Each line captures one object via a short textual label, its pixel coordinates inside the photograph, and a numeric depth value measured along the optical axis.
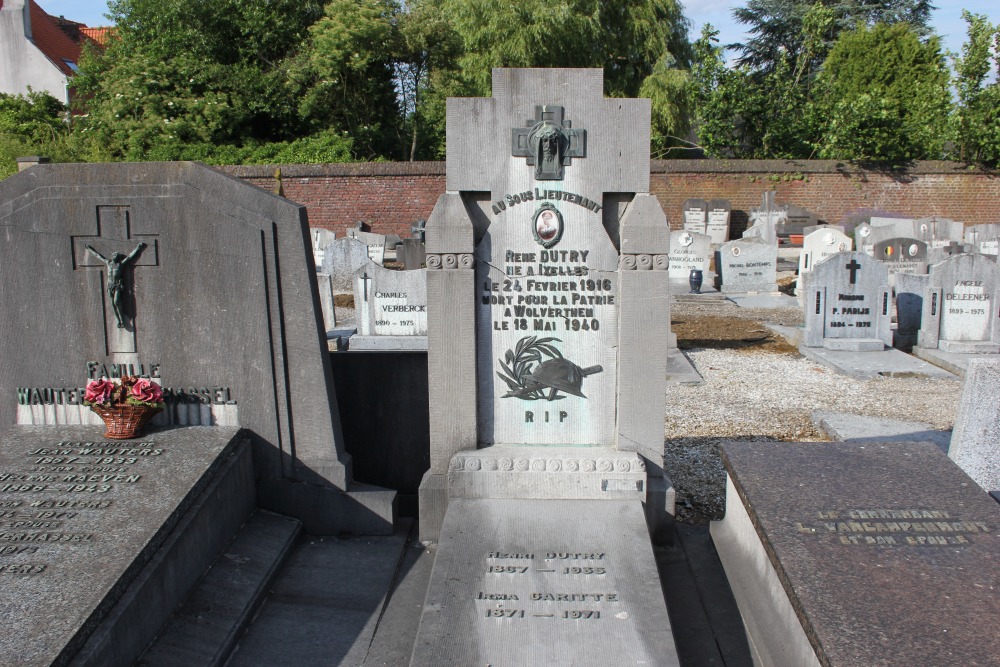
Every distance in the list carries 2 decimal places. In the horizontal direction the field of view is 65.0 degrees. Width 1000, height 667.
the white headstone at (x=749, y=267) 15.86
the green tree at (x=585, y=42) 24.42
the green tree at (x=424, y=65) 26.05
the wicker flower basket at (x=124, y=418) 4.43
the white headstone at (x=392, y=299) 9.85
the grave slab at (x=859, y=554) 2.95
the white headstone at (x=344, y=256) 13.34
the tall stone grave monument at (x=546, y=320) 4.45
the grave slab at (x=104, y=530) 3.01
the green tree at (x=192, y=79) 23.53
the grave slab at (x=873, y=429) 6.68
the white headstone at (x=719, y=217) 22.75
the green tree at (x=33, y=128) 23.59
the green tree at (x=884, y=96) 24.16
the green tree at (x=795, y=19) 35.72
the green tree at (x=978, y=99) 23.47
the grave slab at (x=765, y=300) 14.66
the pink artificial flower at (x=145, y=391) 4.45
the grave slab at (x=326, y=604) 3.70
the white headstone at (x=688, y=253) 16.27
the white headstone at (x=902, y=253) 14.86
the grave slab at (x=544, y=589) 3.24
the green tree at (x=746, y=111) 25.12
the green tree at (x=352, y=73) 23.91
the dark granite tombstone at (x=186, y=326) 4.59
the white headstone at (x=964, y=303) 10.66
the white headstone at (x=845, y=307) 10.63
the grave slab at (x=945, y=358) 9.78
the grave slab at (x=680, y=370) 9.29
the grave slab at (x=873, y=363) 9.59
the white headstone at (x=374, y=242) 18.17
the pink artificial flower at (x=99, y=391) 4.37
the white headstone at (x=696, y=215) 22.78
